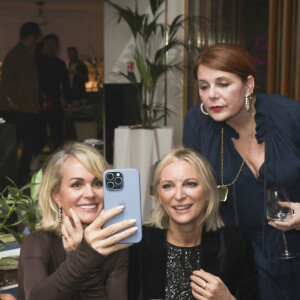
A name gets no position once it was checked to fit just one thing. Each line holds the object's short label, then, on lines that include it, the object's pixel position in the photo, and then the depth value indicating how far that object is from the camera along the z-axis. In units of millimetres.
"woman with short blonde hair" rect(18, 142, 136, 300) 1444
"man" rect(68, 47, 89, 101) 6719
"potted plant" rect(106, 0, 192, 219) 5203
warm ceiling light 6562
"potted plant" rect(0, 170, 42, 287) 1957
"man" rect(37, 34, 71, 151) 6613
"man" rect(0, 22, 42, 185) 6414
